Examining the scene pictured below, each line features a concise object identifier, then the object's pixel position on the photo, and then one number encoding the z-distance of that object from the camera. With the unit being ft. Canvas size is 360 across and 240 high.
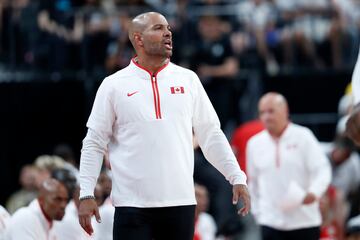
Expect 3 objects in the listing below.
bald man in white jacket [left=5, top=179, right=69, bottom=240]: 50.11
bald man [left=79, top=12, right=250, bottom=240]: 41.32
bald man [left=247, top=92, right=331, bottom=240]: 65.26
